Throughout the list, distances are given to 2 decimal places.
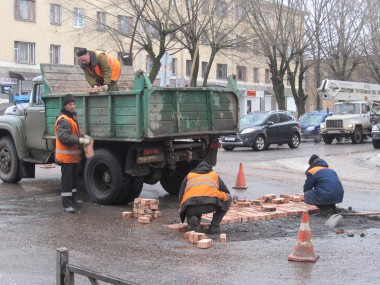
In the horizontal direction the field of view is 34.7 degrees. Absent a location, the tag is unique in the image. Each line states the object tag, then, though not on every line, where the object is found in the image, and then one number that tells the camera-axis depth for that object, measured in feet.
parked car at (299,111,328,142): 106.83
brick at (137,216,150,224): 29.04
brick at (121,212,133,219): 30.32
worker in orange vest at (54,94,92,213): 31.86
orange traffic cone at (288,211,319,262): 21.74
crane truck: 97.19
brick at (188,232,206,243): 24.73
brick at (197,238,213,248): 23.88
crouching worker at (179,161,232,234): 25.72
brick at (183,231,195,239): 25.30
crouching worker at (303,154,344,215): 30.19
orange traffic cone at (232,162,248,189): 41.79
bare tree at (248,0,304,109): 119.96
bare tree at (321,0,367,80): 130.21
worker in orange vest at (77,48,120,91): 34.94
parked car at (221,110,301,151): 81.25
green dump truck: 31.78
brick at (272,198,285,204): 33.53
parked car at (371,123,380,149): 84.76
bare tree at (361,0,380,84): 135.65
